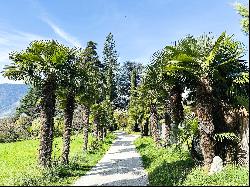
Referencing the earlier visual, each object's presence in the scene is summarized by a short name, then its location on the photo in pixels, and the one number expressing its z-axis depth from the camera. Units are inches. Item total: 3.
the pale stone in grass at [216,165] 321.1
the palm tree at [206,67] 337.7
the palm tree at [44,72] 390.3
